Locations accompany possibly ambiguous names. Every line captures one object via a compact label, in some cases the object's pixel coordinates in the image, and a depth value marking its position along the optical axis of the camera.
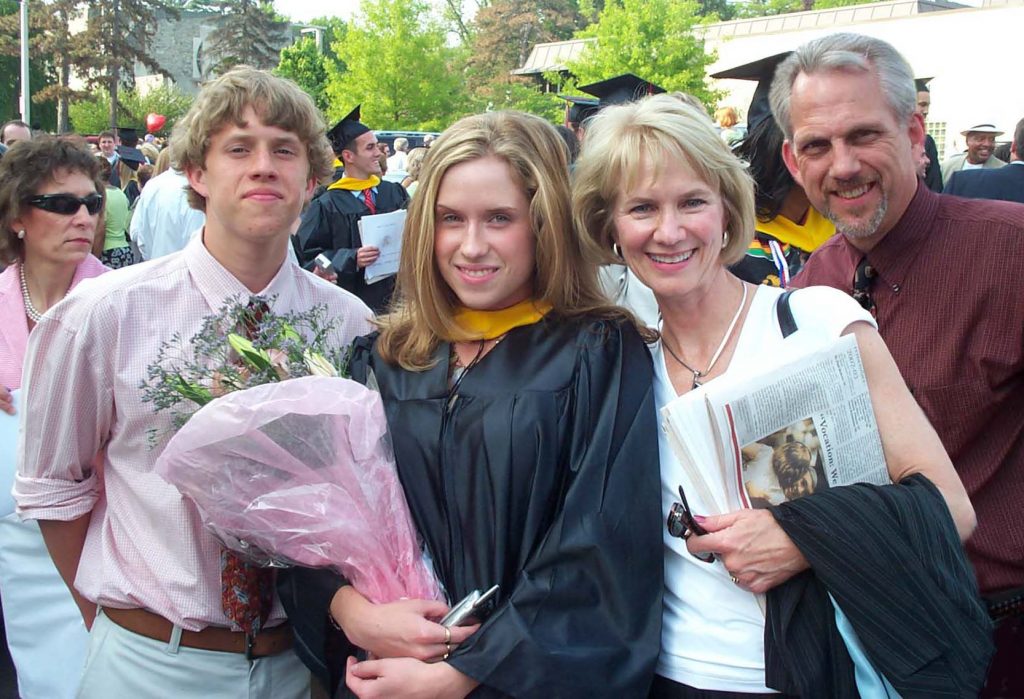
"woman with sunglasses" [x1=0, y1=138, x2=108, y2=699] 3.55
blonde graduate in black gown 1.88
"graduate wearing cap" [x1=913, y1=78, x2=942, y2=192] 5.85
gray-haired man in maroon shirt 2.32
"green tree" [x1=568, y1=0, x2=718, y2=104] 33.56
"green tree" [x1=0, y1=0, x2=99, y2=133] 44.78
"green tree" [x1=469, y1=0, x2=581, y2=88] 59.84
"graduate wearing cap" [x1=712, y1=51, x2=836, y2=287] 3.97
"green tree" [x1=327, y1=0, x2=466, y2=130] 39.50
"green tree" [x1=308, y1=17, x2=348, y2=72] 80.94
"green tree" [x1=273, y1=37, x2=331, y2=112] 49.97
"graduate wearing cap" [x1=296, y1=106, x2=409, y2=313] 7.30
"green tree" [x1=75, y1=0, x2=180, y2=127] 47.41
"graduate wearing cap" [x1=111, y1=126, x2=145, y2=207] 12.75
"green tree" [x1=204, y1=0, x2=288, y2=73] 60.81
